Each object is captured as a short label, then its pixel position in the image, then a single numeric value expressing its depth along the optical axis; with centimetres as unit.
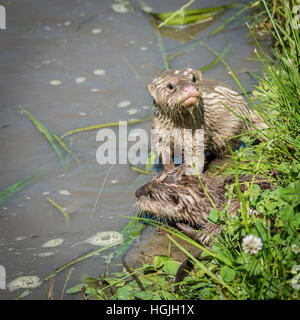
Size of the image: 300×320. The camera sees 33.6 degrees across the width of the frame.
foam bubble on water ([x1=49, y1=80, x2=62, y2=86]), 616
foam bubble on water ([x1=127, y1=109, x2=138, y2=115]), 555
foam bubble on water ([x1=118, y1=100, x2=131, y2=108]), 569
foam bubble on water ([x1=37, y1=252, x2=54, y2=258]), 381
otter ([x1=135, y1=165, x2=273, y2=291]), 357
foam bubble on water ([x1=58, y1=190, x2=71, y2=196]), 452
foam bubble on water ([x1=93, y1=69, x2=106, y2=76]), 634
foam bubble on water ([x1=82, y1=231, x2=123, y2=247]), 389
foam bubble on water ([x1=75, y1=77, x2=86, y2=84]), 621
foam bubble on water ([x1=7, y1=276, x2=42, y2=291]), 348
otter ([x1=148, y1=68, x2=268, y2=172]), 423
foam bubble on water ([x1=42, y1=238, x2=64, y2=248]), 391
